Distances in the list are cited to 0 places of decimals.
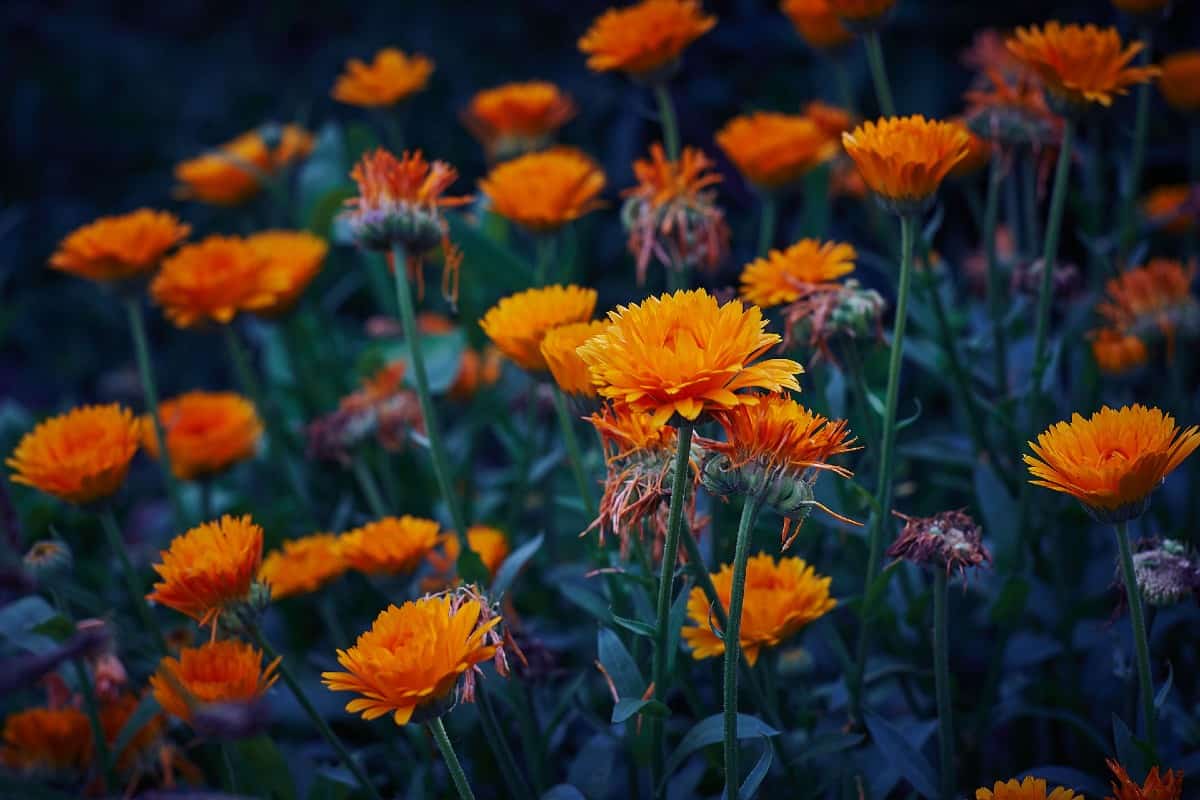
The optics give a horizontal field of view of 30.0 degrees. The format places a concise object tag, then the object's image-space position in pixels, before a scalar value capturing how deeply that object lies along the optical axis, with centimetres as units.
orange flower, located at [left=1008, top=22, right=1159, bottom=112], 74
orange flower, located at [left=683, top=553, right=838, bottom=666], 71
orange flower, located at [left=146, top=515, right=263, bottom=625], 69
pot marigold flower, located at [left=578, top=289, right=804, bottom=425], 63
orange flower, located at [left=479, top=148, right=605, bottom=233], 81
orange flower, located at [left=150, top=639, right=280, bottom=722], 68
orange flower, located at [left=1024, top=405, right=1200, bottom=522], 66
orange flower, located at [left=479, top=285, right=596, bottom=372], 73
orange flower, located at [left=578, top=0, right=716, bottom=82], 81
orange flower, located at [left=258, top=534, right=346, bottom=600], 80
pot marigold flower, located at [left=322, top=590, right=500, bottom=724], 64
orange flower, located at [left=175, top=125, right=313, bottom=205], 101
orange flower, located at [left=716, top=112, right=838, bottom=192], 84
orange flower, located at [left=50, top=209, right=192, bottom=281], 83
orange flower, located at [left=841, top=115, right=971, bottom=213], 69
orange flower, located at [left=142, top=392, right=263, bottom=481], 87
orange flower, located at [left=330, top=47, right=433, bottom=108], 93
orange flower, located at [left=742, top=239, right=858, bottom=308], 75
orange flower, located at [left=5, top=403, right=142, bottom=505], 75
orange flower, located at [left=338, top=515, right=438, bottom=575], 76
